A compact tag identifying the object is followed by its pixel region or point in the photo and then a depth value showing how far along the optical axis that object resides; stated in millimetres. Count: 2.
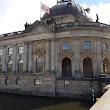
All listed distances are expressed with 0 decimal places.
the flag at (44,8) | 24063
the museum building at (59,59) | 22663
